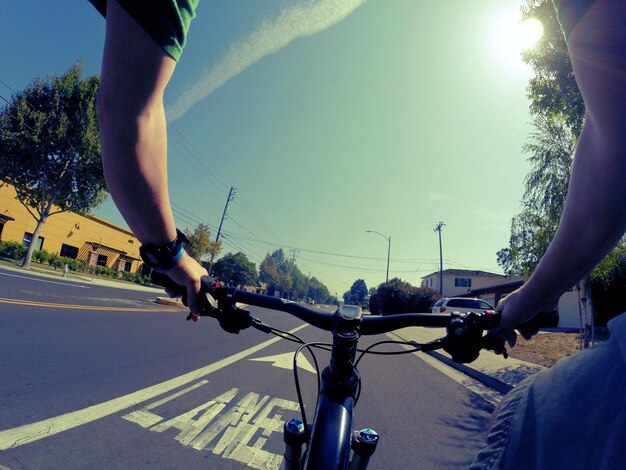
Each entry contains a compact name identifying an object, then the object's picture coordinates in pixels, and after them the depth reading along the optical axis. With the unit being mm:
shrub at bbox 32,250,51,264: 32031
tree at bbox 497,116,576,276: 11258
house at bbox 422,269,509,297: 55688
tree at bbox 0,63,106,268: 24047
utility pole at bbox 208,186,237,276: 42919
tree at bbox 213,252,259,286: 79106
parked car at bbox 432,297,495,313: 20220
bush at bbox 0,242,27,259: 29922
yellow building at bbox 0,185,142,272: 33781
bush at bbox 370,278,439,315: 32594
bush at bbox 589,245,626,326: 17359
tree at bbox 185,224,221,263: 42156
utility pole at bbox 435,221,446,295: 41541
